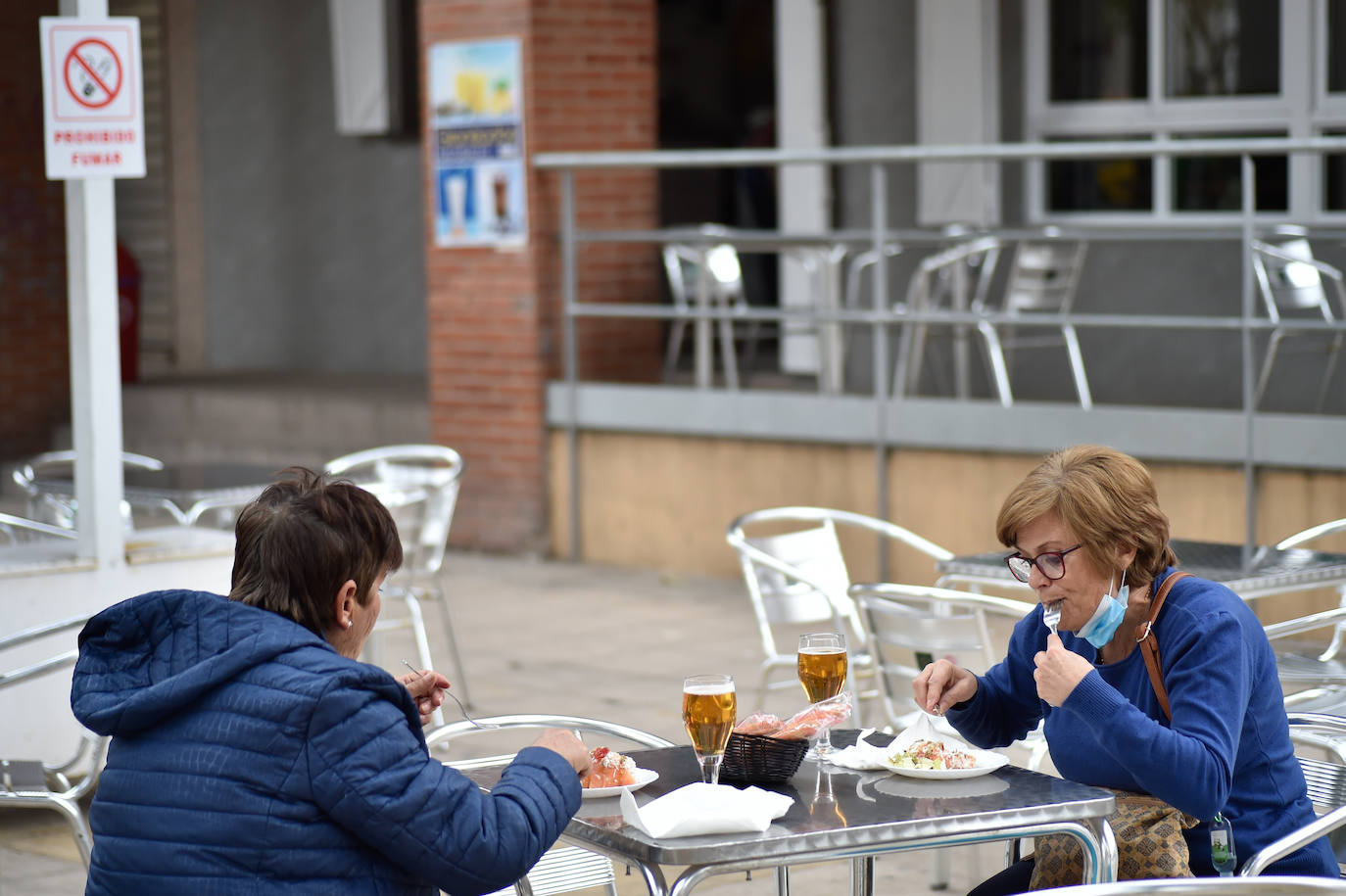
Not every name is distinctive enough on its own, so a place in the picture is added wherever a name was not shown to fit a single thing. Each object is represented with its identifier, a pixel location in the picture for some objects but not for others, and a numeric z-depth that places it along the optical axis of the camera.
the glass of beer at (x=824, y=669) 5.10
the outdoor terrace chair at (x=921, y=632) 7.45
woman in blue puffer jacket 4.05
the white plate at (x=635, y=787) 4.79
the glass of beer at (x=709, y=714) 4.77
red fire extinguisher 23.19
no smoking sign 9.02
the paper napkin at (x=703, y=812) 4.42
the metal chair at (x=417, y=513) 10.97
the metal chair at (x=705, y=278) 15.91
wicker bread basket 4.87
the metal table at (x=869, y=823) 4.38
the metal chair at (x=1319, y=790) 4.86
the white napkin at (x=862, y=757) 5.02
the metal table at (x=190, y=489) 11.17
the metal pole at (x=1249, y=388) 12.15
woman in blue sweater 4.69
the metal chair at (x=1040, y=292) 14.73
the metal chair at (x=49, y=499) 11.45
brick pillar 16.91
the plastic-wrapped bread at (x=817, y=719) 4.94
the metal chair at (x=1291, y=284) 13.41
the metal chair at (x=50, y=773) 6.71
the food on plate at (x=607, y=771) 4.86
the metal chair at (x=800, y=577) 9.09
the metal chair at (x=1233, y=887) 3.68
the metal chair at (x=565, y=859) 5.75
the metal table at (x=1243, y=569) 8.23
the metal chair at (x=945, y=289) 15.11
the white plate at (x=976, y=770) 4.88
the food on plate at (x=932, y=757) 4.96
